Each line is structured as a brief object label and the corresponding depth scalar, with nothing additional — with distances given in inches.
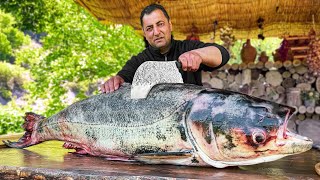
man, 82.7
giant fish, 58.5
